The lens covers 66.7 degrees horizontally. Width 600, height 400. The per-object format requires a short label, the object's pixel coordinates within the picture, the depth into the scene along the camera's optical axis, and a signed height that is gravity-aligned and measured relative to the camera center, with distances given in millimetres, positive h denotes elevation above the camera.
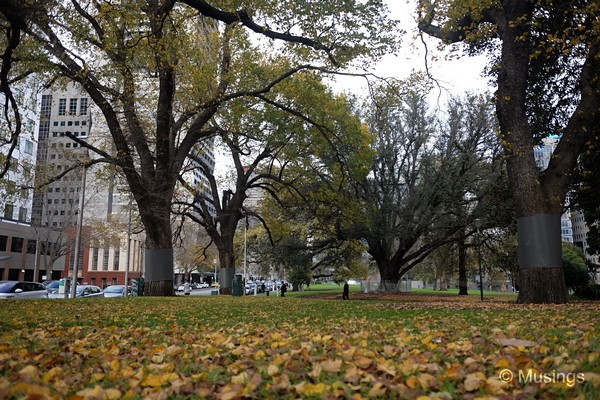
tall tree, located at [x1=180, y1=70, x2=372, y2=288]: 21781 +6735
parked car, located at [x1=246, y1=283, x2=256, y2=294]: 52797 -2668
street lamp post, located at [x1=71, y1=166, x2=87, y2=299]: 25016 +1052
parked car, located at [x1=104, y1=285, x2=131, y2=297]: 33044 -1843
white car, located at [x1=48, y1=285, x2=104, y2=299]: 30877 -1790
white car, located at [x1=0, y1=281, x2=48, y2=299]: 22328 -1254
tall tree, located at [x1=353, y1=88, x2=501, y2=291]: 27812 +5821
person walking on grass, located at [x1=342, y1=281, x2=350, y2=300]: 28456 -1530
